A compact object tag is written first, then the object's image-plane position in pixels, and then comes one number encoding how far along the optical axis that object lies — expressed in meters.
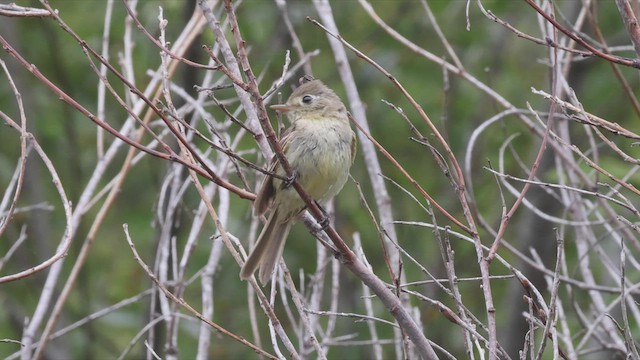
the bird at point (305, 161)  8.27
